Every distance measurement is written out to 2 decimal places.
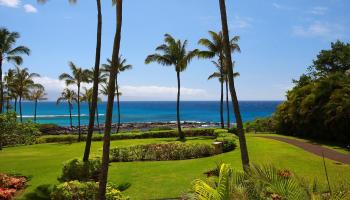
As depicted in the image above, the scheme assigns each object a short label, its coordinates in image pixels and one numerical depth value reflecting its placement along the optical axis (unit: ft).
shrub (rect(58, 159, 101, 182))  62.34
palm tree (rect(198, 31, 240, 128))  143.13
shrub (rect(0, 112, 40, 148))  68.08
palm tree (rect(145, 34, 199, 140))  139.03
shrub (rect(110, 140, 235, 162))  84.84
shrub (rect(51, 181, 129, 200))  49.16
